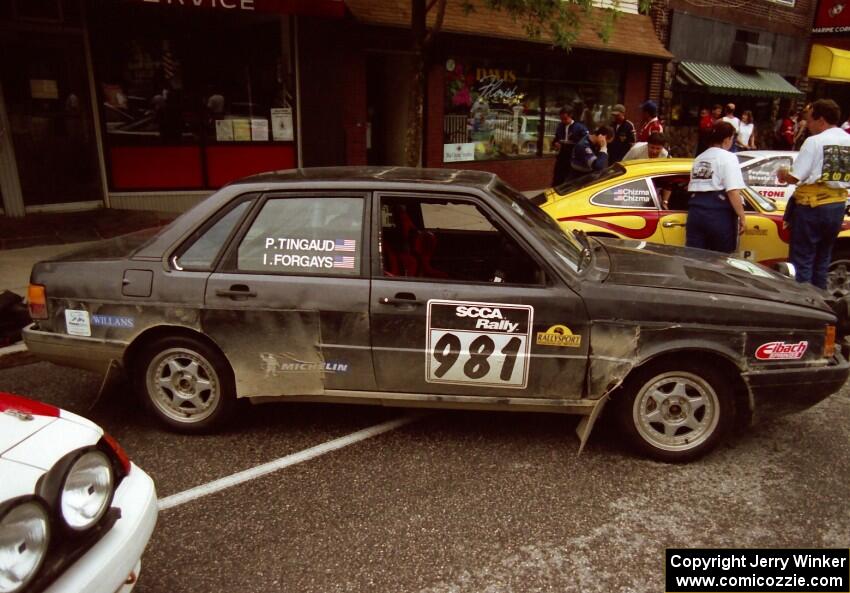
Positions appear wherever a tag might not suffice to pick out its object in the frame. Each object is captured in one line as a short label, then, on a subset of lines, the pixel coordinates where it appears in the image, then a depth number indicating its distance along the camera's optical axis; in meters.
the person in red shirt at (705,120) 14.93
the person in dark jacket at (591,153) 8.88
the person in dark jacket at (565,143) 9.39
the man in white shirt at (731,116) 13.29
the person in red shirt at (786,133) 17.23
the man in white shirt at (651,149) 7.75
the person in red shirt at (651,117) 9.32
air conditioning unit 18.70
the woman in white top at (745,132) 13.81
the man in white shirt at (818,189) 5.44
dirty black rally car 3.47
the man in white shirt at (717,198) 5.32
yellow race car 6.25
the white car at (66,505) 1.85
